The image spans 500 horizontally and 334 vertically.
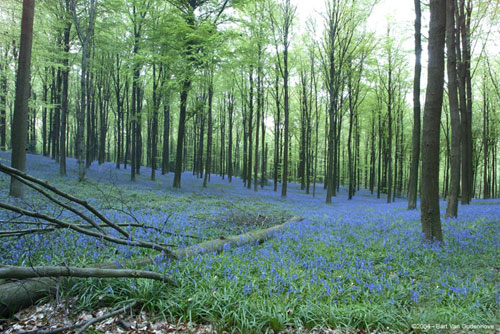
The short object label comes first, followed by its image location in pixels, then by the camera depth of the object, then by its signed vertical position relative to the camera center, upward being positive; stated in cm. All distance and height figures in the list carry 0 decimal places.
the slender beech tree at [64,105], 1652 +407
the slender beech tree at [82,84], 1428 +499
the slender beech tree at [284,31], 2048 +1185
